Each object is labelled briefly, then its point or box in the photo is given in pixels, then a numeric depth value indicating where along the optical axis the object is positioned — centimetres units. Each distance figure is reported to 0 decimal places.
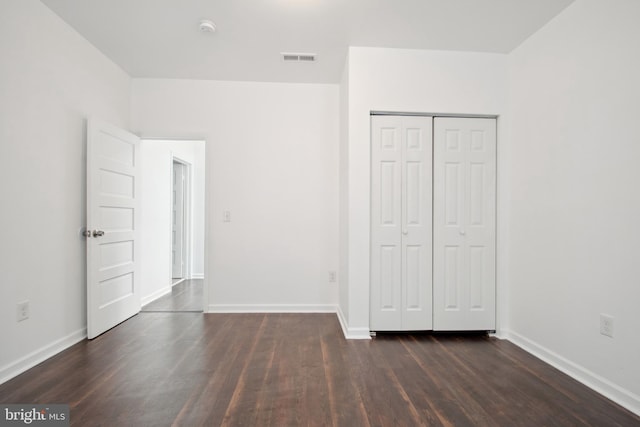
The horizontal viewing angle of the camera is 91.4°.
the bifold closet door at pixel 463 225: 299
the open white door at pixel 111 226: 279
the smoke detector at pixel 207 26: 255
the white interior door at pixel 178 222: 554
